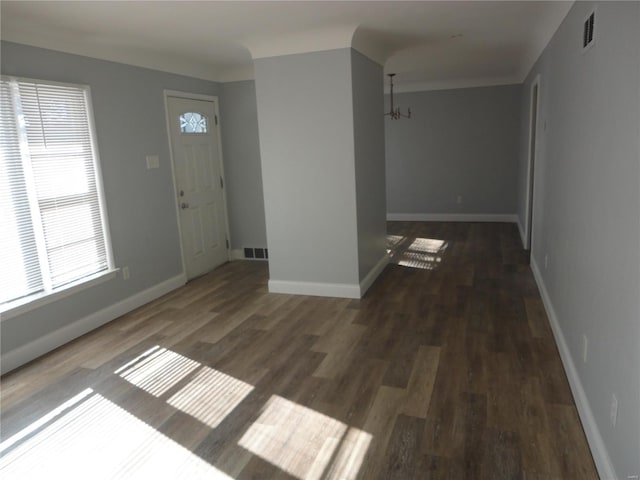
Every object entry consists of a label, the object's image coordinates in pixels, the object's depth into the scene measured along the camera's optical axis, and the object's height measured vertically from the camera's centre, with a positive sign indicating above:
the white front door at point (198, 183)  5.09 -0.20
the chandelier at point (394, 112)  7.31 +0.71
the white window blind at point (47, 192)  3.26 -0.14
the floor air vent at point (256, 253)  6.06 -1.17
